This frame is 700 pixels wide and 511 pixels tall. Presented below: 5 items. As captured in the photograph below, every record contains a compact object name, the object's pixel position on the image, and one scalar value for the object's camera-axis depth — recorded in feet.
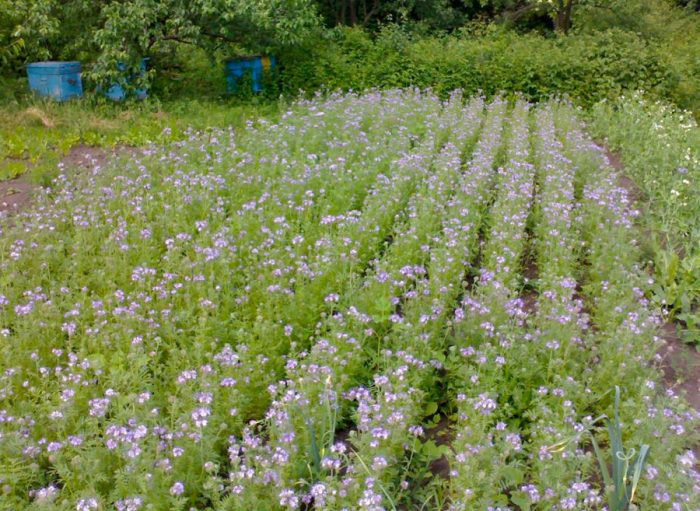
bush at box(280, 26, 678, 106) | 46.70
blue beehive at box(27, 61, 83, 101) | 39.09
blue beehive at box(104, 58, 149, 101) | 39.78
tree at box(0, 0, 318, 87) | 38.65
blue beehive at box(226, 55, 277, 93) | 45.24
